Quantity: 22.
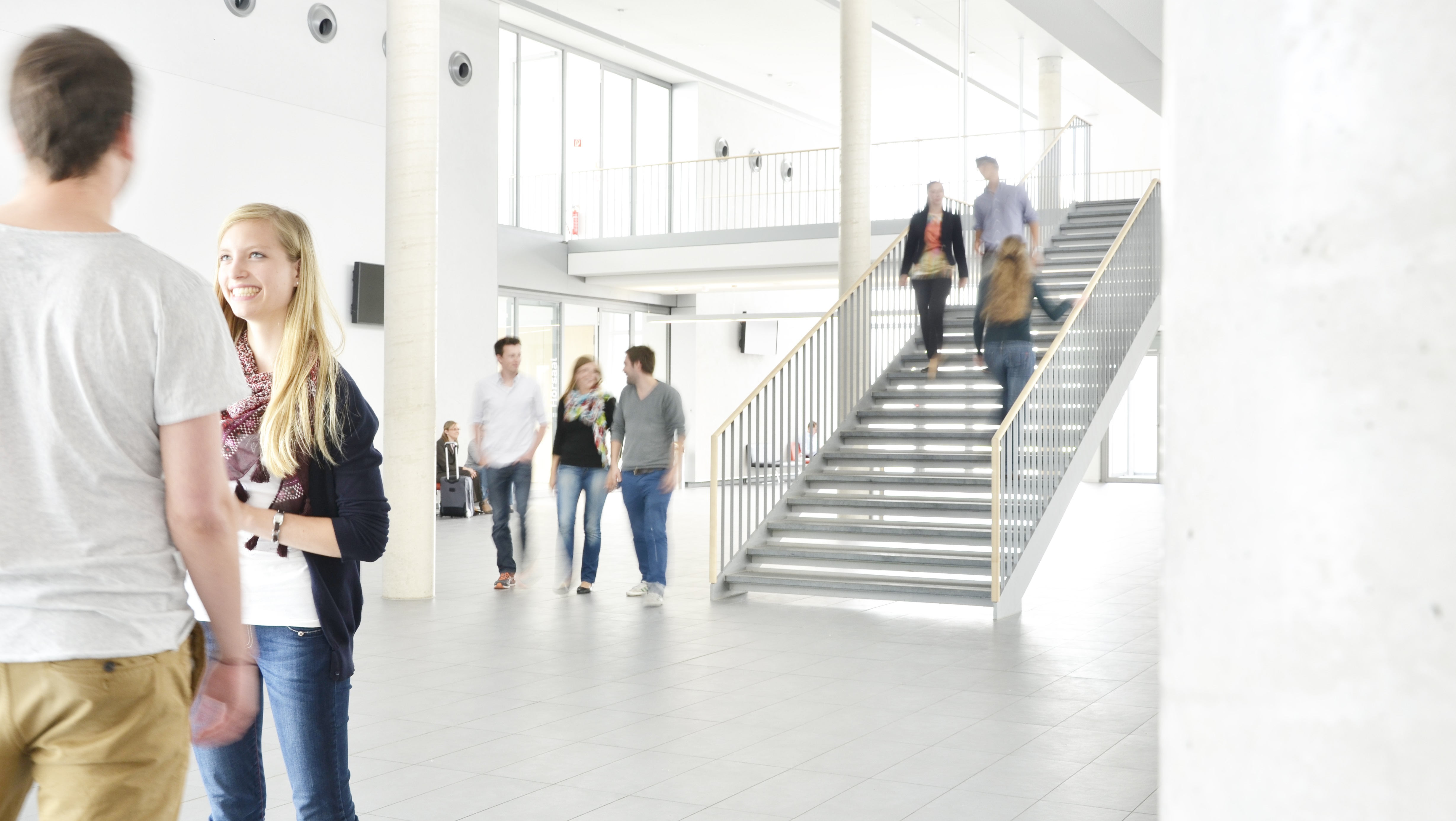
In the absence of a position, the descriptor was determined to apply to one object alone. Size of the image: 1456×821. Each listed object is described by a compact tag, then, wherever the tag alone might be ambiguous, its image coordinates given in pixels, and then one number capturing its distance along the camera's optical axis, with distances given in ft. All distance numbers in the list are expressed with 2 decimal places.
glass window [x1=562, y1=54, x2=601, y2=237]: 69.00
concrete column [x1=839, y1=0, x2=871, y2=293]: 38.42
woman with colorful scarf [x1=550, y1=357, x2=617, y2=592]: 26.96
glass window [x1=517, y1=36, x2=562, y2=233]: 66.44
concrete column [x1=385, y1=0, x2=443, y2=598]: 27.96
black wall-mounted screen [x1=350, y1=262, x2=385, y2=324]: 48.08
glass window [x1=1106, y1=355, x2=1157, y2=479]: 81.71
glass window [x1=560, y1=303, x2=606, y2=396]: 68.23
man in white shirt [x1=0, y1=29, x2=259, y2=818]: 4.59
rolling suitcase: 49.75
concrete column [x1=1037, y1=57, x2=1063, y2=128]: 62.59
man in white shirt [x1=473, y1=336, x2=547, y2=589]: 27.35
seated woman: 50.21
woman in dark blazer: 34.01
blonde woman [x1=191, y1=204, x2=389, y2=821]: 7.28
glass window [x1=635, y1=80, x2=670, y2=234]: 72.54
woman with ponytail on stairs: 30.63
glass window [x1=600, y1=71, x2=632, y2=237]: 70.85
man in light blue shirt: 34.32
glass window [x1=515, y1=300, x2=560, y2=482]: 64.95
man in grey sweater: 26.63
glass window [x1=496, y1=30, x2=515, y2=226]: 64.23
